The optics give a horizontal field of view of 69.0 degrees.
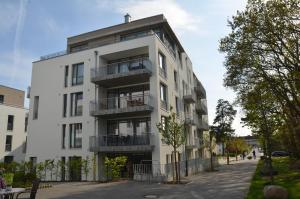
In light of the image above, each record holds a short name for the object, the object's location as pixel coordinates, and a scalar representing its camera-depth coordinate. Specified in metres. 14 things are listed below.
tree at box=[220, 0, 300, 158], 12.86
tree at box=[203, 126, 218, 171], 26.26
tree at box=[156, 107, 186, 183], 16.03
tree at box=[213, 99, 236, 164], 47.09
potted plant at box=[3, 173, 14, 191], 9.89
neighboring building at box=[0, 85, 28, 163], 30.89
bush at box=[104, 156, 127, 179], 16.46
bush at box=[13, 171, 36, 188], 16.26
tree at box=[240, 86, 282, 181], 16.27
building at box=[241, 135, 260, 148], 116.11
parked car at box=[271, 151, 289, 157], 52.13
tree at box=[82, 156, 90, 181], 17.70
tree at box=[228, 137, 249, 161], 50.44
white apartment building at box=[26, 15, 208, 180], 17.85
